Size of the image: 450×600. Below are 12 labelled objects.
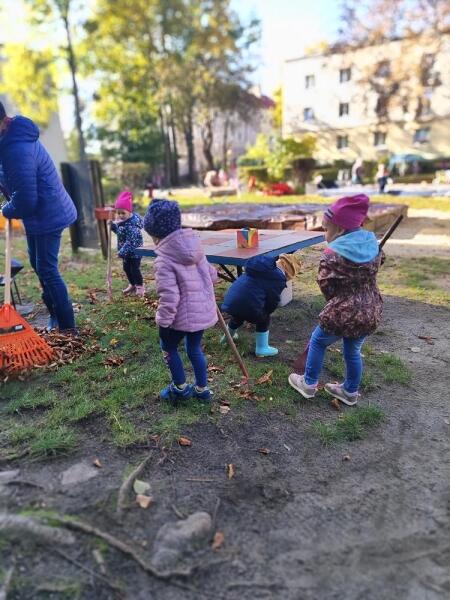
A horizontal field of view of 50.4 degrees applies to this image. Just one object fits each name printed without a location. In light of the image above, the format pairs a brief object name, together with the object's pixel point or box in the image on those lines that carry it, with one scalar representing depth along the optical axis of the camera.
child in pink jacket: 2.89
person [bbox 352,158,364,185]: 24.86
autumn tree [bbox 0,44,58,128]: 27.70
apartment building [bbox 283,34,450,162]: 33.03
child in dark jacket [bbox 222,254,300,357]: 3.91
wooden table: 3.84
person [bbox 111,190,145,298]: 5.79
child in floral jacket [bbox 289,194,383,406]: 2.95
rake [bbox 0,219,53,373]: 3.64
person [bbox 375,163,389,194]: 18.81
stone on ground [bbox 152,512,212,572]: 1.97
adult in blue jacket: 3.61
